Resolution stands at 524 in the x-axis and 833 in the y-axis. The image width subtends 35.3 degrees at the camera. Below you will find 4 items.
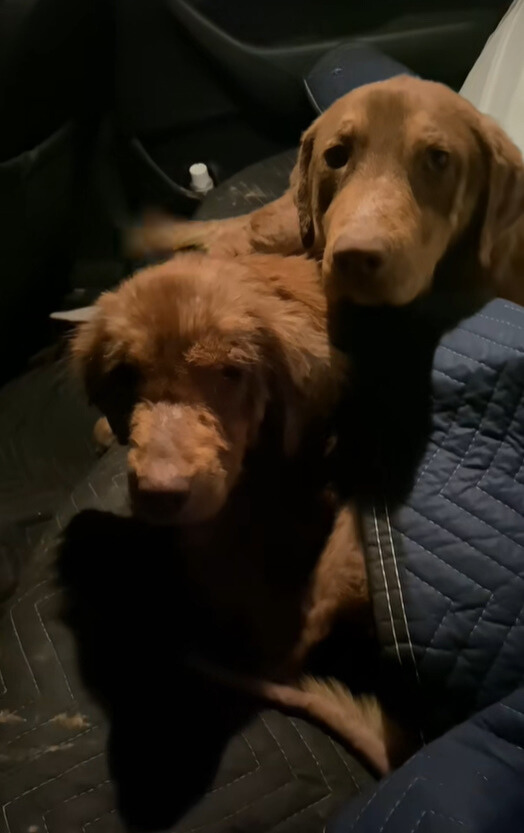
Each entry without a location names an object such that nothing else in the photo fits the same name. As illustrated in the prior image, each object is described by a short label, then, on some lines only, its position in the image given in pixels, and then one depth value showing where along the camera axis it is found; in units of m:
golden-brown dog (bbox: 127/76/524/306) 0.89
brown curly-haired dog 0.88
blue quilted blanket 0.81
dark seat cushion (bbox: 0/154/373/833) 0.89
